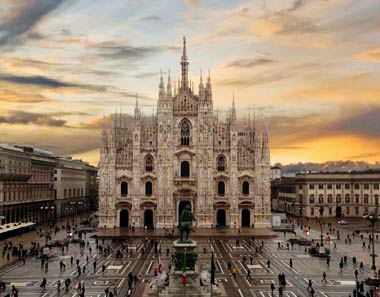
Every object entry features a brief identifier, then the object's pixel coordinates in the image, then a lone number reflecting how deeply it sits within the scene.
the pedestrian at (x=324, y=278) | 45.44
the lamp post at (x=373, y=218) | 47.92
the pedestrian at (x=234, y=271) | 48.39
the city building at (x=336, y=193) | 116.80
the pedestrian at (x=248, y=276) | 47.87
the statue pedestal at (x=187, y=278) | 39.51
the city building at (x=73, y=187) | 123.06
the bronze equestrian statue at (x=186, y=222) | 42.34
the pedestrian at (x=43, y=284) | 43.63
